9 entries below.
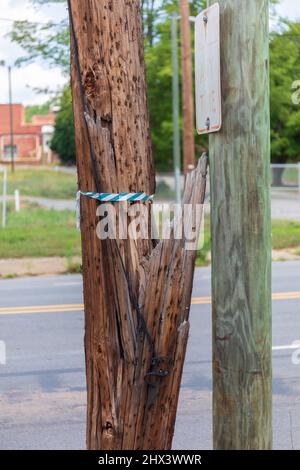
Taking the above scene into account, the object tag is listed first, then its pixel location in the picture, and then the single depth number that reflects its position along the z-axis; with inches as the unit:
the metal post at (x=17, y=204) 1196.9
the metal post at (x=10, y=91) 2366.6
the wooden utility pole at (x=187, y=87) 798.5
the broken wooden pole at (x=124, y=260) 122.1
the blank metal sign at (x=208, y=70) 114.3
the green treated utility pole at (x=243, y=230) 112.5
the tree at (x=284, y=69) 1175.6
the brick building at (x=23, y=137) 2839.6
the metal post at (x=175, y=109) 831.7
